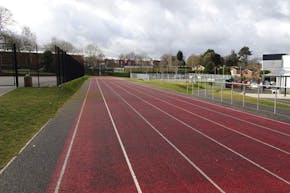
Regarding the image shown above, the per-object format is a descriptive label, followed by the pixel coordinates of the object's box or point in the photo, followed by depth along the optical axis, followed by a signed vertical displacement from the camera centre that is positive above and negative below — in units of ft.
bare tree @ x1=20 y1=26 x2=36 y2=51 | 162.39 +29.27
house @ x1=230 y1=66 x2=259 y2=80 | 178.52 +3.30
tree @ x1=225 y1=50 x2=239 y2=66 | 263.86 +21.21
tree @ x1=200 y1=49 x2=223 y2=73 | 220.40 +18.10
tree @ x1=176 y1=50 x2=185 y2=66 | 302.74 +29.35
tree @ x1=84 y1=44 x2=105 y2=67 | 255.87 +24.85
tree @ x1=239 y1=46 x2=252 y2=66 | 291.16 +31.50
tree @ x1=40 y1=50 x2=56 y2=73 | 115.71 +8.83
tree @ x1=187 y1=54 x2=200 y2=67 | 253.46 +20.36
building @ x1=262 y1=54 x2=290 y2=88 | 115.34 +8.94
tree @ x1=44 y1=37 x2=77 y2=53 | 218.31 +33.72
